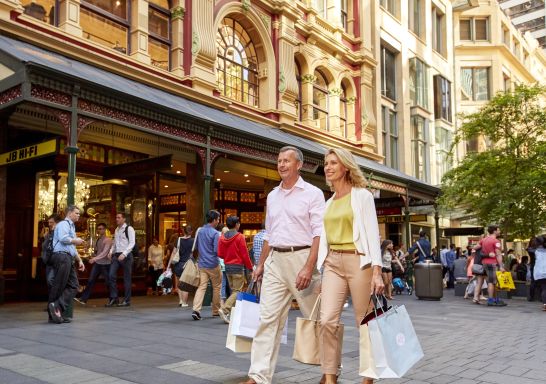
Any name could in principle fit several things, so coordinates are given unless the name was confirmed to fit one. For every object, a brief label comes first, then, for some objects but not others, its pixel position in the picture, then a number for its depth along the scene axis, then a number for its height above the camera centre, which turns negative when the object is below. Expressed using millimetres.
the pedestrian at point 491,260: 12844 -656
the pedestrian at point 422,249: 17406 -531
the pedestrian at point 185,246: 11375 -233
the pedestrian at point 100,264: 11055 -578
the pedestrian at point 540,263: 12305 -710
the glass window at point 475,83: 39250 +10785
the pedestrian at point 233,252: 8672 -282
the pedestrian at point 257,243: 10188 -166
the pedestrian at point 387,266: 13977 -843
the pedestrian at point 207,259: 8961 -401
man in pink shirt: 4160 -185
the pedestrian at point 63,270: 8062 -516
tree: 16156 +1965
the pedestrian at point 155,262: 14823 -731
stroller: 16219 -1424
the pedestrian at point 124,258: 10852 -444
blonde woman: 3941 -167
